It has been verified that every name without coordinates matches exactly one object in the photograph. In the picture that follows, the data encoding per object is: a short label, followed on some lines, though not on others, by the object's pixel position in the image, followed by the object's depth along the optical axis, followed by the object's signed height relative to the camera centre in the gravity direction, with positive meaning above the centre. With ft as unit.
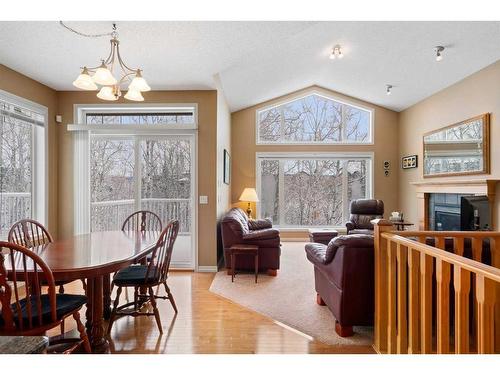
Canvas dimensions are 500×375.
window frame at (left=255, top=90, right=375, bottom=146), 23.07 +6.04
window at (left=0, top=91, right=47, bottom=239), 11.86 +1.37
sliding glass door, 14.96 +0.46
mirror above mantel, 14.48 +2.26
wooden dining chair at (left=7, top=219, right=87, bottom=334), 8.16 -1.31
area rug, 8.39 -4.05
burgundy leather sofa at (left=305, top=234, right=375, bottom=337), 7.80 -2.43
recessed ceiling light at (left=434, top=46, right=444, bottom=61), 13.90 +6.65
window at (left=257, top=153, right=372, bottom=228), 23.38 +0.24
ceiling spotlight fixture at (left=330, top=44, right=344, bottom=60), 15.49 +7.40
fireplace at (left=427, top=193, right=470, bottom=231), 16.39 -1.30
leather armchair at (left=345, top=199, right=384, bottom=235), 19.36 -1.61
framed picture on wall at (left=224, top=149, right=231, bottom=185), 18.49 +1.46
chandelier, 7.09 +2.81
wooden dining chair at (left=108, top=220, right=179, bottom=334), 8.21 -2.51
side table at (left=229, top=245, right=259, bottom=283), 13.35 -2.81
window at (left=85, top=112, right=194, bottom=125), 15.23 +3.81
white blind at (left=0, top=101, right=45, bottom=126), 11.65 +3.33
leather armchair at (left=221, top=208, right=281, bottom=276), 13.87 -2.46
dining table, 6.27 -1.61
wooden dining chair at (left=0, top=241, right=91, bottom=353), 5.48 -2.37
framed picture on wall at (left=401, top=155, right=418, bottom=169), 20.33 +2.02
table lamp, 20.56 -0.39
